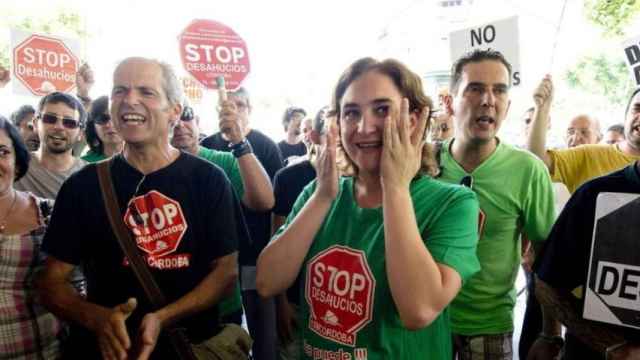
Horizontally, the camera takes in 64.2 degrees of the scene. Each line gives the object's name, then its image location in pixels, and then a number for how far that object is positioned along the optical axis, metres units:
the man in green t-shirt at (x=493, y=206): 2.12
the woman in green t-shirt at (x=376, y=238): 1.35
